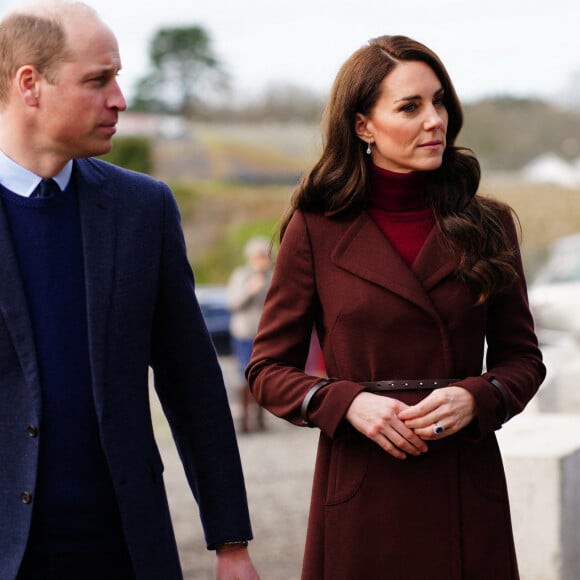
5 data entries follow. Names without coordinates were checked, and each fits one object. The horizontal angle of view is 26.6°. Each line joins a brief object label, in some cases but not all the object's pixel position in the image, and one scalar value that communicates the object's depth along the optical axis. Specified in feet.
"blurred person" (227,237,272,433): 38.70
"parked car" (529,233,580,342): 49.98
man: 8.66
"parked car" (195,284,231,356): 62.28
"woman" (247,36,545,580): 10.11
